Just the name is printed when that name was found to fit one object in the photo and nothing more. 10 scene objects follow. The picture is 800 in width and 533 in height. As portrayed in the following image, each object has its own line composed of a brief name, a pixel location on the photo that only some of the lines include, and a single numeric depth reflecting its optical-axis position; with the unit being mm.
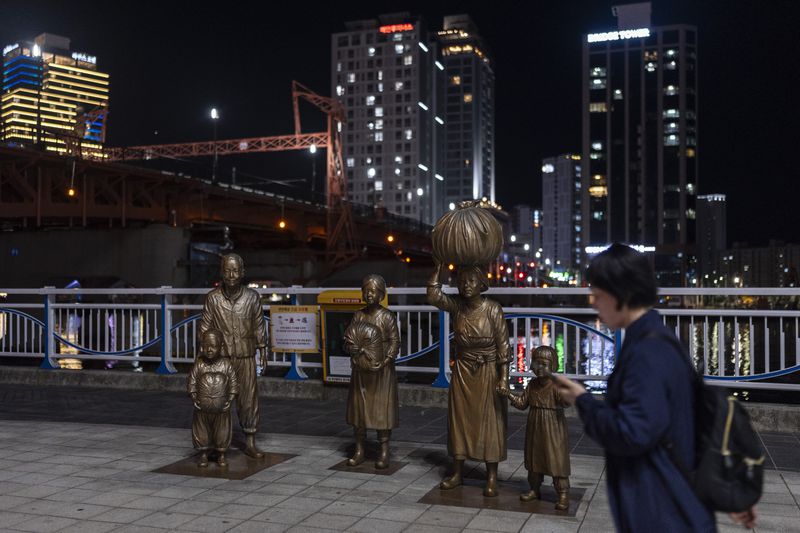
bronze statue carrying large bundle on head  5875
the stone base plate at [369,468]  6703
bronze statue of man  7098
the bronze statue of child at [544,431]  5520
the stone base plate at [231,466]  6666
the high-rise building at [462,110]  181750
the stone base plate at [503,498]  5582
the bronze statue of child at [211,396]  6730
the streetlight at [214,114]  46625
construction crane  47438
